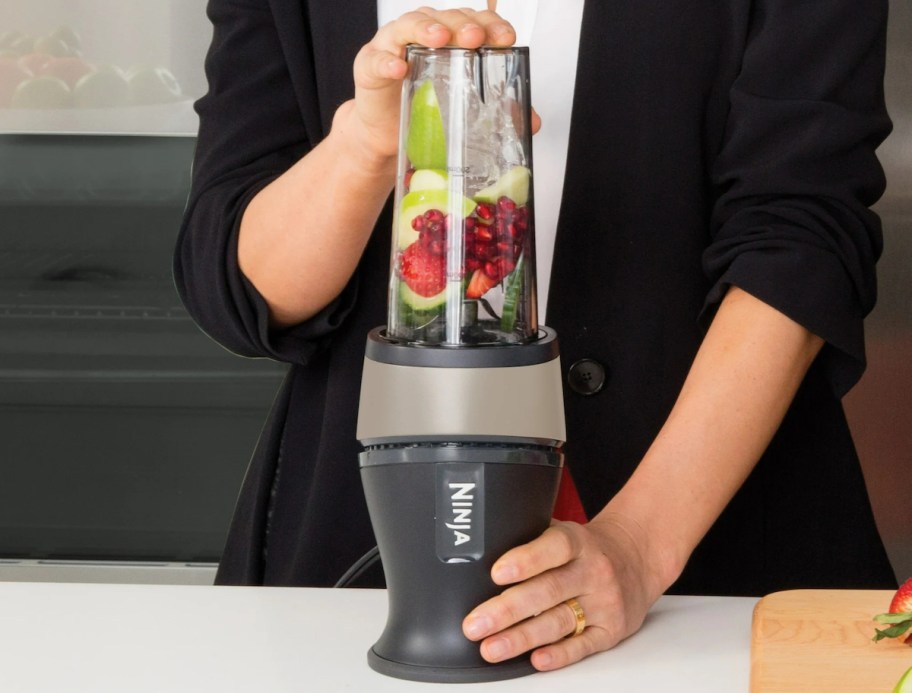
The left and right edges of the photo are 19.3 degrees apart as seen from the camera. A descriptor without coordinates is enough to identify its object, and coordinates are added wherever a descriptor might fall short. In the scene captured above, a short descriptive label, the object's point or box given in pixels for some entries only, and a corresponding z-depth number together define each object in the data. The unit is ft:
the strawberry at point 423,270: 4.57
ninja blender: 4.53
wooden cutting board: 4.43
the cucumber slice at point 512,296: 4.63
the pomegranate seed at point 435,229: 4.56
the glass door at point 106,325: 8.31
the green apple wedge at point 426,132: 4.60
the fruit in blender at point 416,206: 4.57
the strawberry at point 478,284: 4.58
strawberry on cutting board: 4.56
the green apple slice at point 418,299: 4.59
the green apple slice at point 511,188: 4.58
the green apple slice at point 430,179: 4.57
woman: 5.20
